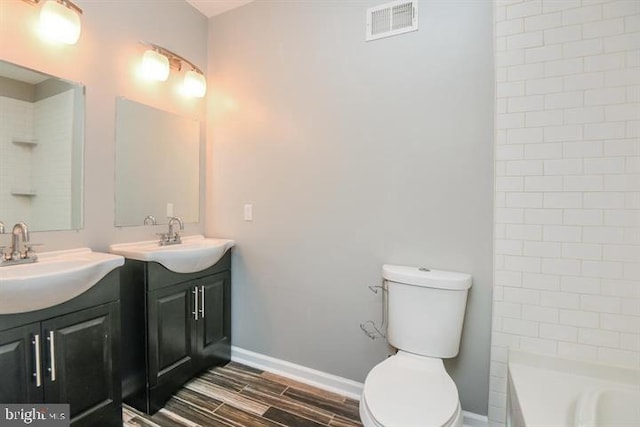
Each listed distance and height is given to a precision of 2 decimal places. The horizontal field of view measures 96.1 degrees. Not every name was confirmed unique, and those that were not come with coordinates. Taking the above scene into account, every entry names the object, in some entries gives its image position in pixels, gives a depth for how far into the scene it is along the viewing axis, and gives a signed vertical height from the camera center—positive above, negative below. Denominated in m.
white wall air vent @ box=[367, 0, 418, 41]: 1.61 +1.10
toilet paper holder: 1.70 -0.70
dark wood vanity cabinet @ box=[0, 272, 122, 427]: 1.13 -0.65
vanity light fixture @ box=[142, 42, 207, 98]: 1.86 +0.96
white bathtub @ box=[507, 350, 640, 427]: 0.99 -0.70
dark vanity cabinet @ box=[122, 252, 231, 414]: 1.62 -0.74
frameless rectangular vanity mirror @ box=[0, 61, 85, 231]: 1.39 +0.30
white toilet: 1.13 -0.63
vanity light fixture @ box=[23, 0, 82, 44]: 1.38 +0.92
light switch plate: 2.14 -0.02
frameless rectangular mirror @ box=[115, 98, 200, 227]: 1.83 +0.31
